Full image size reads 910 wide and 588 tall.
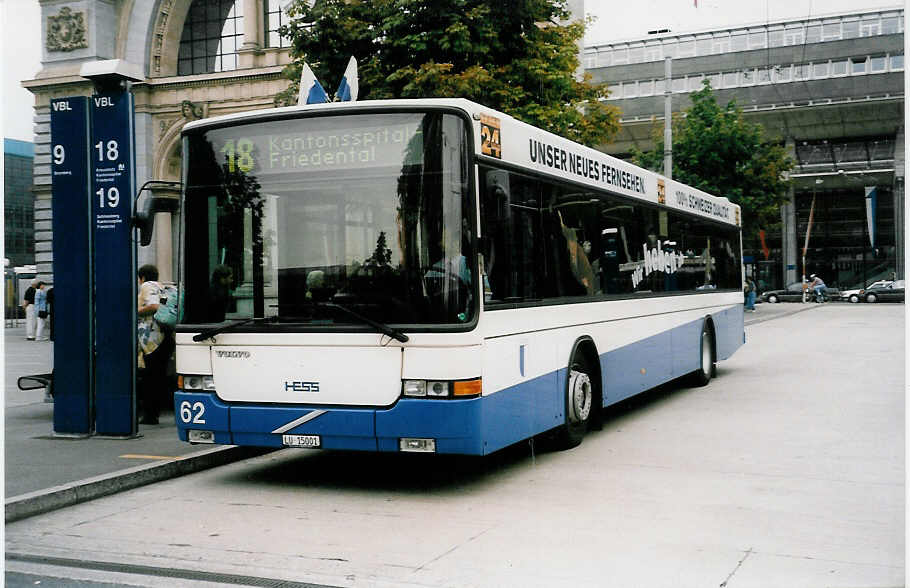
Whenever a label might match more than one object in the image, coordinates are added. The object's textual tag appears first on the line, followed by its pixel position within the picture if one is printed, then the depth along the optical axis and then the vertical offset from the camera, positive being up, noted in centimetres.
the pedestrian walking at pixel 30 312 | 3316 -69
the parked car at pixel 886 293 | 5459 -104
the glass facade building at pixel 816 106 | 5694 +966
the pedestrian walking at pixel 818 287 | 5797 -68
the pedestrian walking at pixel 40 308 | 3219 -55
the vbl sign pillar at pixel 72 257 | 980 +32
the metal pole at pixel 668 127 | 2770 +425
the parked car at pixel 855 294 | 5688 -109
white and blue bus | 721 +3
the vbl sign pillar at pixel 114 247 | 970 +40
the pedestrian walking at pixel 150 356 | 1104 -73
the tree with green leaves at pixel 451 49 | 1889 +457
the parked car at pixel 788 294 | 5934 -107
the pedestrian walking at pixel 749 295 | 4600 -85
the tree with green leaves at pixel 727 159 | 3831 +451
